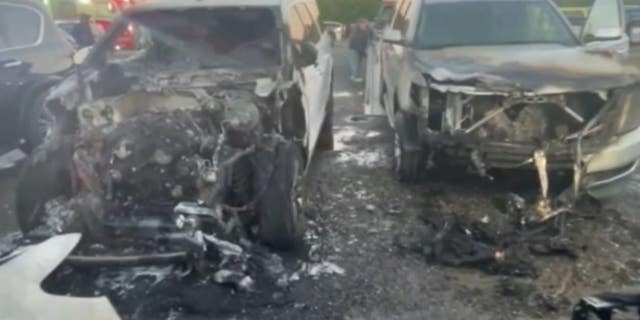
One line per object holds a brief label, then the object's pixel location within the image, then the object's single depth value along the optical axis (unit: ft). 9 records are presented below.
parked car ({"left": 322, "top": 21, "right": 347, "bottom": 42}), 29.53
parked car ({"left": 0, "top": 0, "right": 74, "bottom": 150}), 24.41
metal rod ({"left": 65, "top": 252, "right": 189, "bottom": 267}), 13.98
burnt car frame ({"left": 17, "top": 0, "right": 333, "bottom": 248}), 15.40
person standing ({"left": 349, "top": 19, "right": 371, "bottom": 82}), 44.91
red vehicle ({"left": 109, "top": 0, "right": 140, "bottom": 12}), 59.34
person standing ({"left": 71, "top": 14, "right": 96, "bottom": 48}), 45.62
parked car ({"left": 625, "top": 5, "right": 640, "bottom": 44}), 40.29
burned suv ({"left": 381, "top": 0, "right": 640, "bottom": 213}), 18.30
